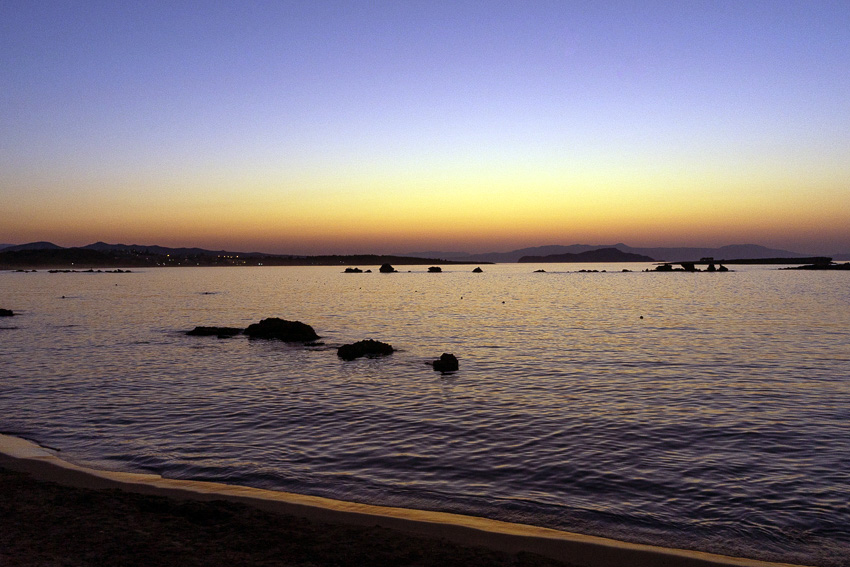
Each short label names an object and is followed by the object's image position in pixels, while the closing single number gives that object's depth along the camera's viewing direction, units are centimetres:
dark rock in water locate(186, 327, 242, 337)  4291
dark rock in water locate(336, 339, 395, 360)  3238
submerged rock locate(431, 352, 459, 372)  2786
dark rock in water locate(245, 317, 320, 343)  4019
